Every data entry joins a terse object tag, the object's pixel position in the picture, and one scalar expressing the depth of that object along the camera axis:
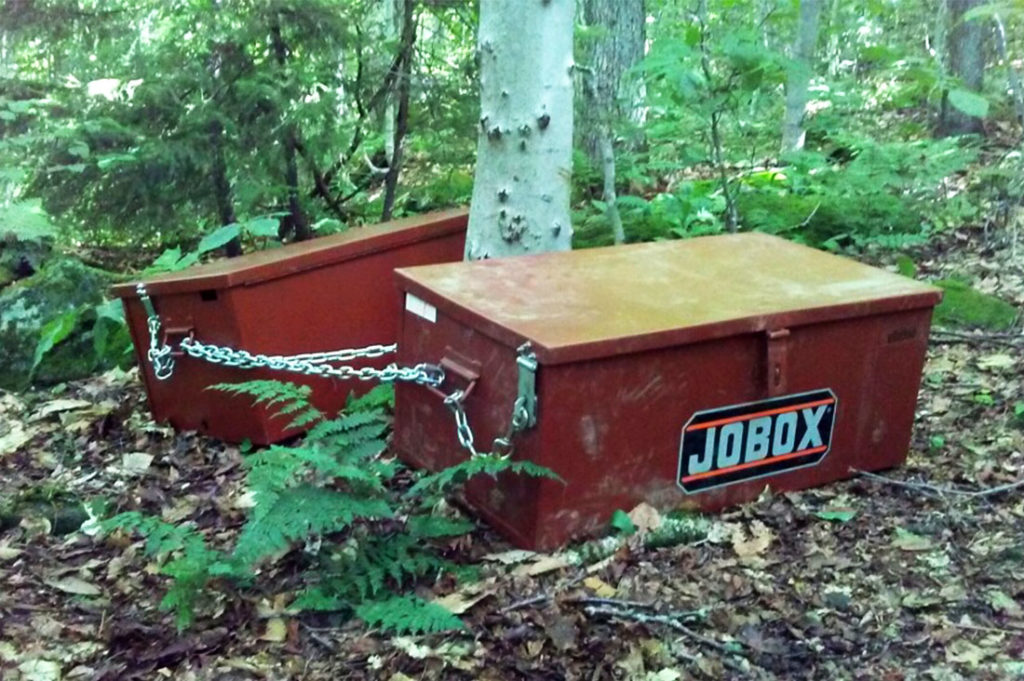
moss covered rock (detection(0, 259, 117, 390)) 5.17
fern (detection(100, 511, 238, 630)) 2.60
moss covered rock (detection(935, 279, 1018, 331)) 5.23
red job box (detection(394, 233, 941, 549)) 2.94
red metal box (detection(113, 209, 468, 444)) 3.86
